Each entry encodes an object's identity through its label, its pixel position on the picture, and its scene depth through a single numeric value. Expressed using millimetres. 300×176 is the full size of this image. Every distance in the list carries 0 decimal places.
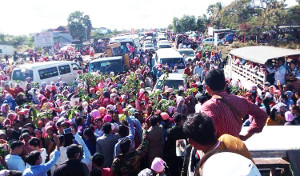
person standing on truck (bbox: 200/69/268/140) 2469
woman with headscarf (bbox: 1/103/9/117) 7664
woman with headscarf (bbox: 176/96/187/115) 7031
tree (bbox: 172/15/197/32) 52125
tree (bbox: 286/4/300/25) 29156
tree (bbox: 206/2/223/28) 49112
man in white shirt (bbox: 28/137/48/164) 4355
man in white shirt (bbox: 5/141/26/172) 4105
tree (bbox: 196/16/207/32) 51625
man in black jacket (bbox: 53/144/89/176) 3285
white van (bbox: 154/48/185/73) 14320
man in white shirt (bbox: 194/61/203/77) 12383
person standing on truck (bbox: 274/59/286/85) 8727
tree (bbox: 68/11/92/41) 61938
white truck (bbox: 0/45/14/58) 44397
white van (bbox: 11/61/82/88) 13375
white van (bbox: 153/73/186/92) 10125
